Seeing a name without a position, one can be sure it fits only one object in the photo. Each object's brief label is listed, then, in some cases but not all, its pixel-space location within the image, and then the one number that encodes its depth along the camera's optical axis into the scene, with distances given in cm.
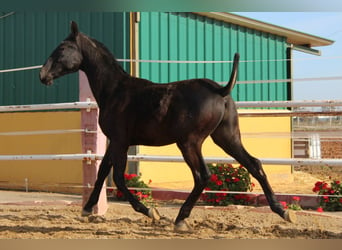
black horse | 761
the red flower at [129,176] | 1348
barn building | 1619
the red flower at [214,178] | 1210
